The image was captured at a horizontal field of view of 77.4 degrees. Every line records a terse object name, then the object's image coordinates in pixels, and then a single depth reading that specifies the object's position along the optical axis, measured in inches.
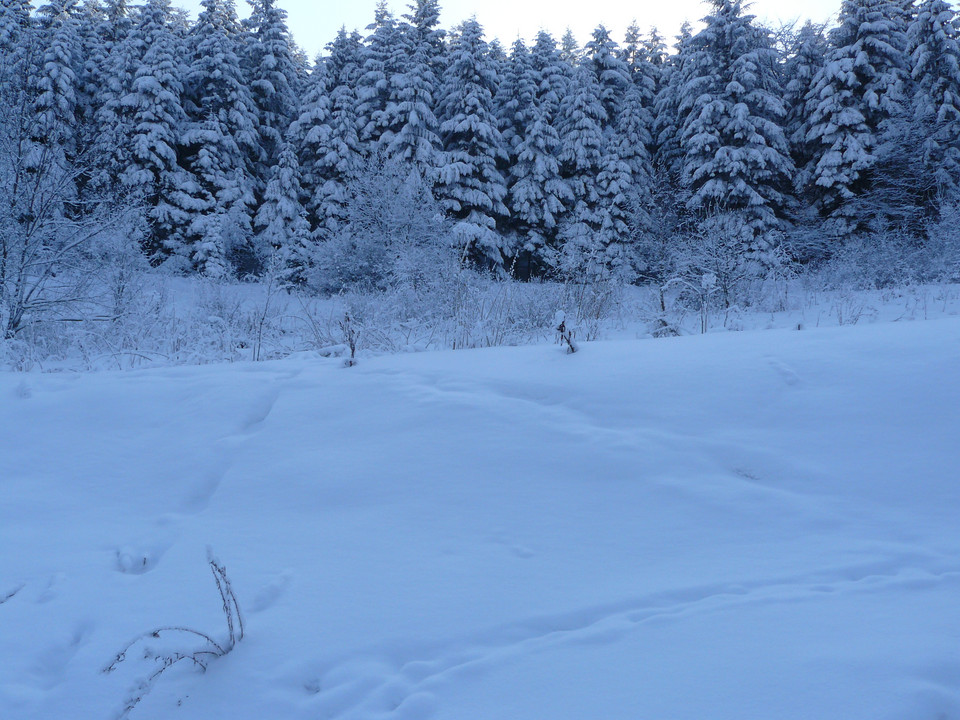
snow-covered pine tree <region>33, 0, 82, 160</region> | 830.5
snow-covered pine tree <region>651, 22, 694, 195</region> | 861.2
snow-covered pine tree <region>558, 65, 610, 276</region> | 867.4
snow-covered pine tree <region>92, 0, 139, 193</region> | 813.9
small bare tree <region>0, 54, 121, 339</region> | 275.1
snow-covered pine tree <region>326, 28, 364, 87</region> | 949.2
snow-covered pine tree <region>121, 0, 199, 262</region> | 836.0
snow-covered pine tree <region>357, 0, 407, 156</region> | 893.8
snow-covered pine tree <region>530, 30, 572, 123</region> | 916.0
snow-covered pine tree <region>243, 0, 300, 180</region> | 970.7
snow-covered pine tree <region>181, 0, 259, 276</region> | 866.1
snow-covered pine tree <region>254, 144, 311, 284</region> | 852.0
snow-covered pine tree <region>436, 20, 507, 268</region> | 839.3
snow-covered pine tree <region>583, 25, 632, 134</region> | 923.4
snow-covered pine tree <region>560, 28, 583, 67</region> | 1135.0
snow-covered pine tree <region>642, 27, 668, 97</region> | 1012.5
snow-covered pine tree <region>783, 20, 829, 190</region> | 802.2
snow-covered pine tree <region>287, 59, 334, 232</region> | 885.2
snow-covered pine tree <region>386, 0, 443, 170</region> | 846.5
